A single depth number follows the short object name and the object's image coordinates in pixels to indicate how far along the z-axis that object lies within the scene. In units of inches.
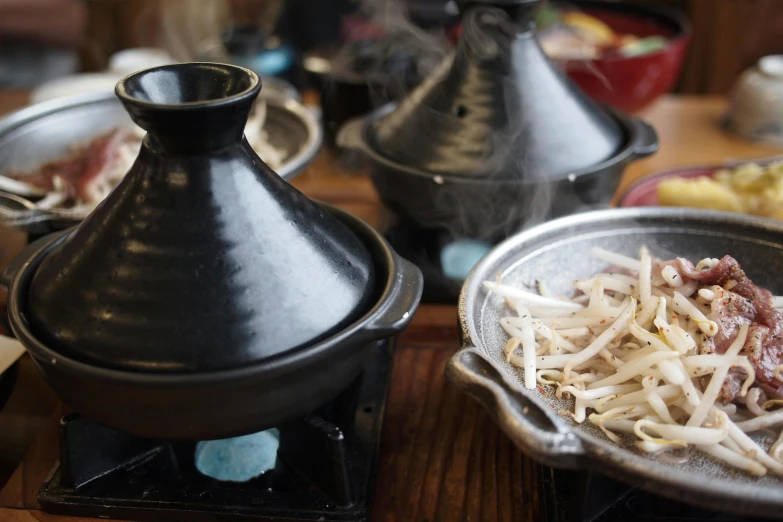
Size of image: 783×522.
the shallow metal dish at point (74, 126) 34.0
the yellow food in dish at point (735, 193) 30.6
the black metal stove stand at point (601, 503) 20.9
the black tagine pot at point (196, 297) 20.5
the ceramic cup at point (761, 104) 39.9
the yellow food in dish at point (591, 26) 49.9
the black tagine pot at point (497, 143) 27.4
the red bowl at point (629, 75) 38.6
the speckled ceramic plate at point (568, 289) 19.2
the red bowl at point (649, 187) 32.2
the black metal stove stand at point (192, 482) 22.1
